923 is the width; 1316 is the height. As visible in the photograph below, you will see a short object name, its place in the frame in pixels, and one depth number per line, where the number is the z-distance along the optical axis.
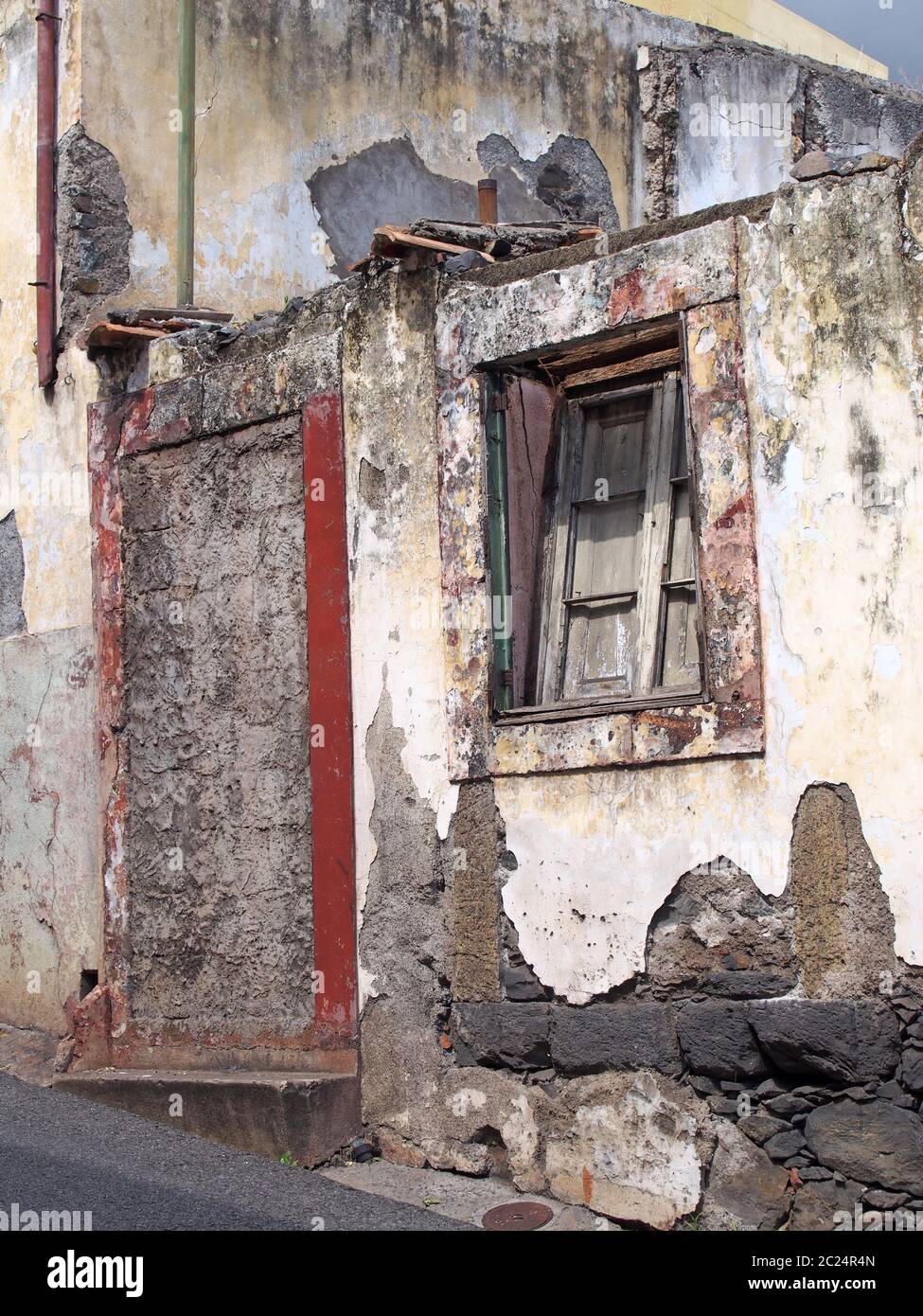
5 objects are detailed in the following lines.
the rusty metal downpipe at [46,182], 8.75
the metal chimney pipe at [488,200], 8.40
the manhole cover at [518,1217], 5.86
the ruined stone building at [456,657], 5.39
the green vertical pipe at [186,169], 8.87
